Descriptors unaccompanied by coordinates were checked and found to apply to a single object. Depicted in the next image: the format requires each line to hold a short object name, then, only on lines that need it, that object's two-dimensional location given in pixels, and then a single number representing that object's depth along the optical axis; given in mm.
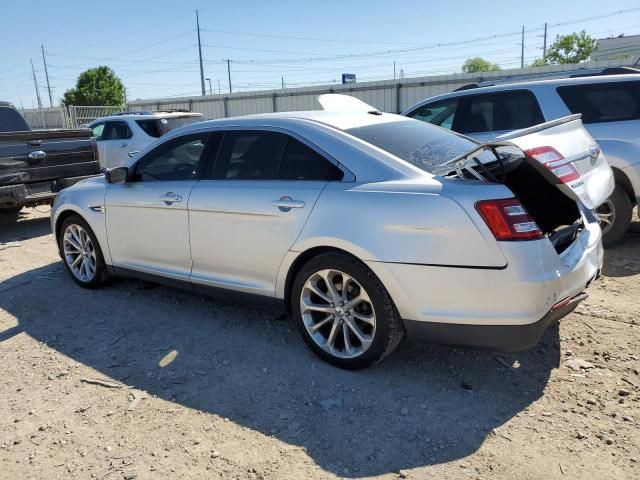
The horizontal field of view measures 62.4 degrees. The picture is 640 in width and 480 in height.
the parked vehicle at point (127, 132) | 10859
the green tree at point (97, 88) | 50250
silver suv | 5383
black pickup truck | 7199
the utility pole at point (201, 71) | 48578
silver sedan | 2816
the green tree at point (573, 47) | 49094
